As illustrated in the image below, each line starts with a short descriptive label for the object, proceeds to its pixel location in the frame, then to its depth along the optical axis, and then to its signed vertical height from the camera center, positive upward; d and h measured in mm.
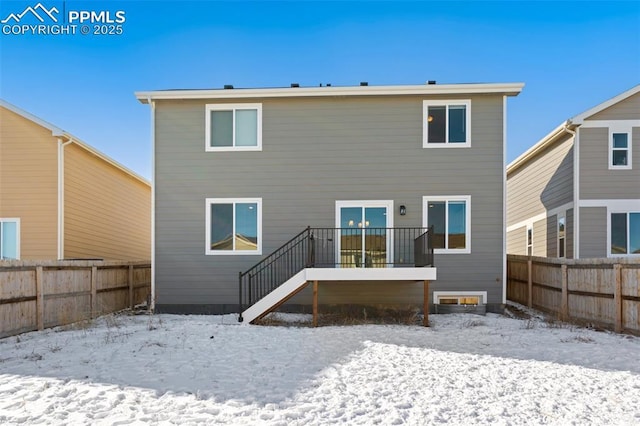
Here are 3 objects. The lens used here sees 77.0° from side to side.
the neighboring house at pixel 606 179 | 11859 +1257
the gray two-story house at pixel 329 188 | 10500 +861
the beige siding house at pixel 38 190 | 11734 +884
